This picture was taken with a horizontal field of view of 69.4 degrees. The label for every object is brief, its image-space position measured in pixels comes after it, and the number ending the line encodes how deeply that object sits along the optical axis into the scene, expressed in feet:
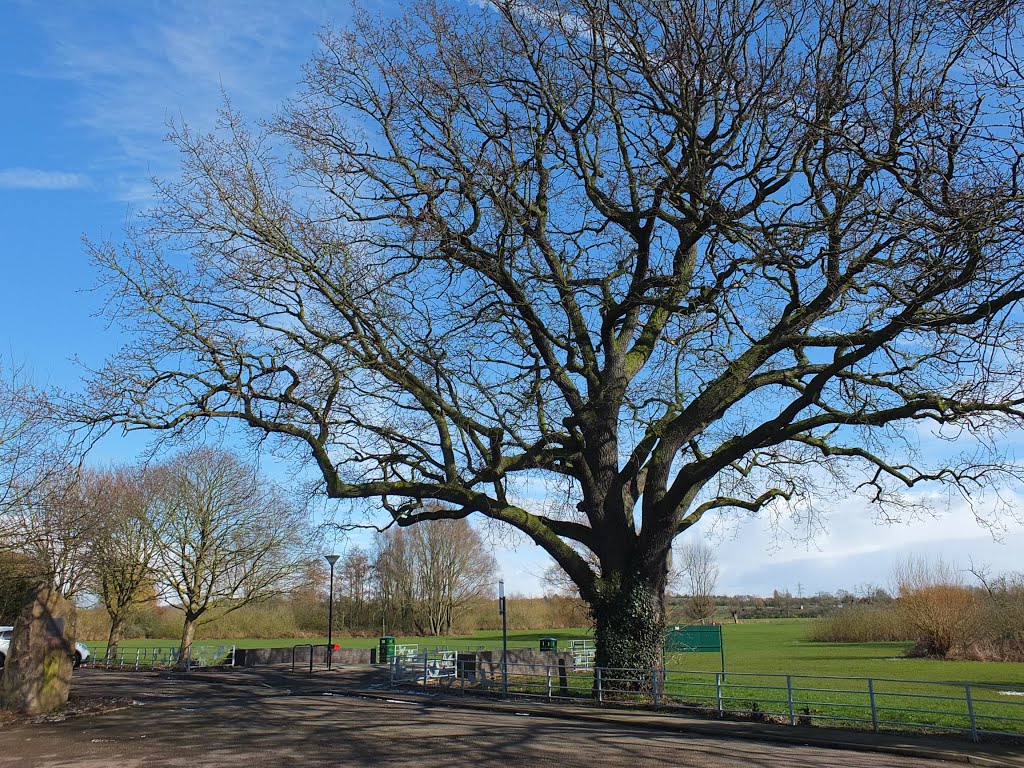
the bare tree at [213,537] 121.39
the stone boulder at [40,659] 49.14
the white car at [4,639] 77.10
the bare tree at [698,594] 146.10
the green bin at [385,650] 110.52
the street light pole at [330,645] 95.39
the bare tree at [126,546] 116.78
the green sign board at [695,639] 63.87
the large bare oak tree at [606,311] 41.63
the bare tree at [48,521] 58.85
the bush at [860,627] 147.95
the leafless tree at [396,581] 223.51
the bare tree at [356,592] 216.95
